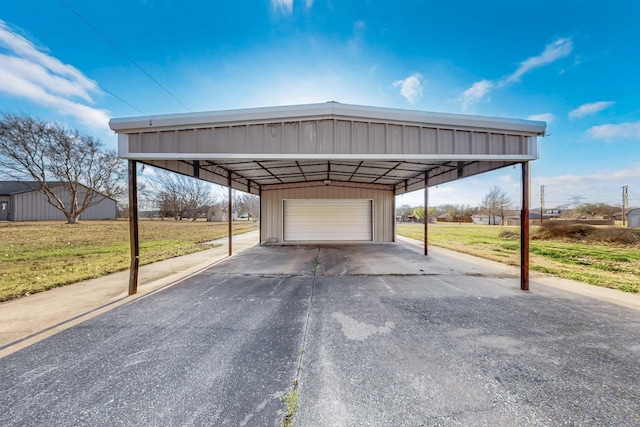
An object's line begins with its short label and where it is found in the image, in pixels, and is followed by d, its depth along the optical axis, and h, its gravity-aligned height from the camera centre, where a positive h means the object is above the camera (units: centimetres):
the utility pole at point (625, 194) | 3166 +258
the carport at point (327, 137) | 400 +131
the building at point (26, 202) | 2470 +115
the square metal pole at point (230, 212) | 819 +4
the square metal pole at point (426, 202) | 836 +42
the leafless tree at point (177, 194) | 3550 +300
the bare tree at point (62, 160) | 1853 +460
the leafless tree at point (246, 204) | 4345 +173
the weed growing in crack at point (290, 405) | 160 -141
